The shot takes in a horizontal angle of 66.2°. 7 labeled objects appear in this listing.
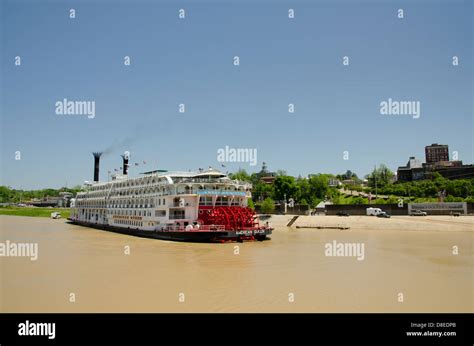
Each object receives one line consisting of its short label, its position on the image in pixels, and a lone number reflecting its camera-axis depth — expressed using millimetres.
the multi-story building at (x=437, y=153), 169500
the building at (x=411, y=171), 131500
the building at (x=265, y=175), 170175
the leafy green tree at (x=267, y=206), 81125
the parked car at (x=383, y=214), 62875
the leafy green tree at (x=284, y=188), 97250
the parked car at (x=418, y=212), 62731
